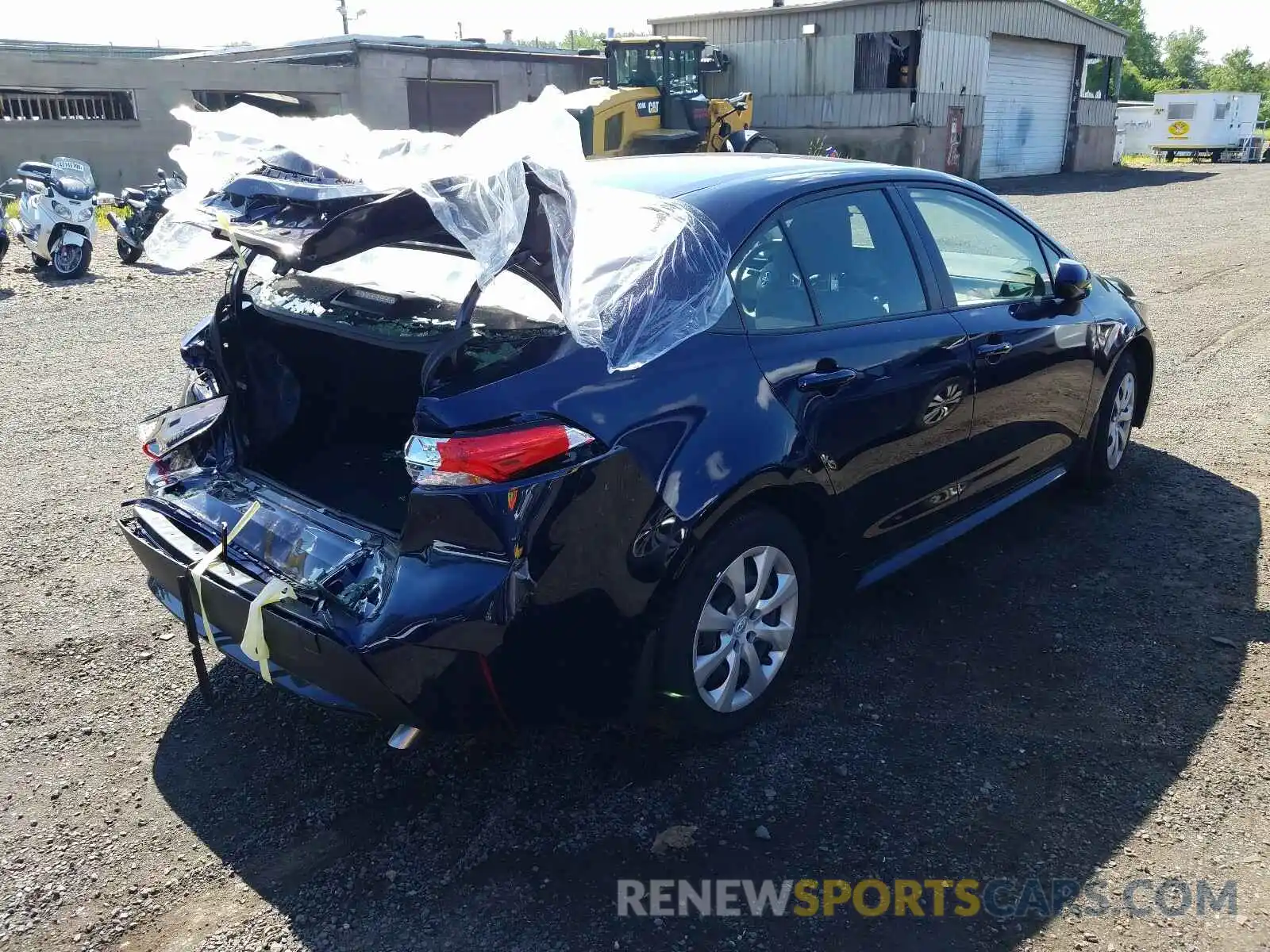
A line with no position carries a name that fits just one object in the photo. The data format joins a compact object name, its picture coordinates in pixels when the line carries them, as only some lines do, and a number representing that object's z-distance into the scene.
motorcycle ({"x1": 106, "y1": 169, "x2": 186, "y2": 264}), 12.33
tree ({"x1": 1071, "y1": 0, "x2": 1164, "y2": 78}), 80.98
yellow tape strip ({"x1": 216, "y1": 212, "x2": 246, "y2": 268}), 2.71
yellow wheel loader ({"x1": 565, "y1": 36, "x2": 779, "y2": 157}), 19.20
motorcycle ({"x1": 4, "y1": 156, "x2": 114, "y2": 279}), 11.18
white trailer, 38.38
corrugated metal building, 26.30
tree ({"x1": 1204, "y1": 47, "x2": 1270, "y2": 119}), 81.31
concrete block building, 21.14
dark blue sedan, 2.56
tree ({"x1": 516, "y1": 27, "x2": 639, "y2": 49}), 72.19
